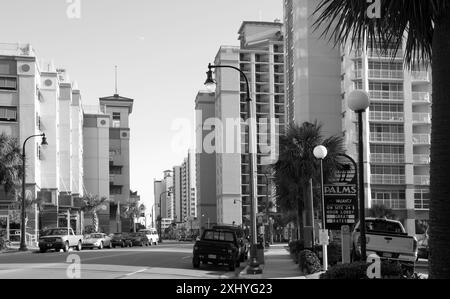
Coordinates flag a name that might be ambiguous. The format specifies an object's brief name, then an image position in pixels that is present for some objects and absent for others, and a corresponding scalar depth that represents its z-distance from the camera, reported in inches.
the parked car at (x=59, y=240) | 1629.2
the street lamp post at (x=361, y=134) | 462.3
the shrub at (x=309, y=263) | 772.6
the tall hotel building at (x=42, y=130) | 2434.8
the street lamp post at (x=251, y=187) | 855.7
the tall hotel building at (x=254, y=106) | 4992.6
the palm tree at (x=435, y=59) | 313.4
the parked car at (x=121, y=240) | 2255.2
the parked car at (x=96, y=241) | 1962.8
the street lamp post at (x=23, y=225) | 1791.3
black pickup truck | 986.7
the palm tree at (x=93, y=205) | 3228.3
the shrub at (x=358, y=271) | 371.6
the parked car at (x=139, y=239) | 2400.3
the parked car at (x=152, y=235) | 2589.1
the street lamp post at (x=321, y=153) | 729.0
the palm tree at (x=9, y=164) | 1787.6
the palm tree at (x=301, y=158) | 1163.3
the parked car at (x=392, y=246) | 751.7
